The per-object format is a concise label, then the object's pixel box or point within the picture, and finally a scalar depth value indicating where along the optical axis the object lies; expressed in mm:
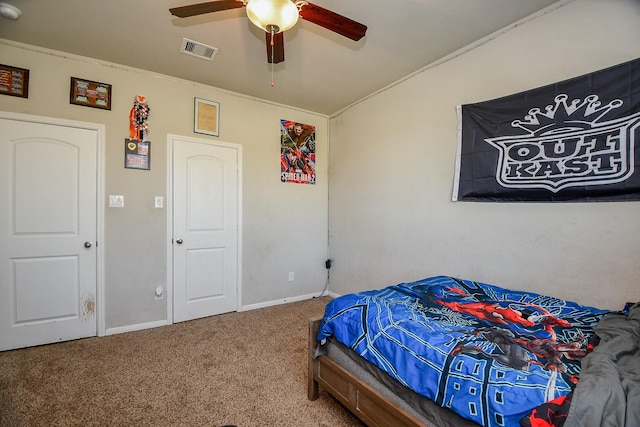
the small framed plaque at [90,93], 2686
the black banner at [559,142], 1684
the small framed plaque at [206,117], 3242
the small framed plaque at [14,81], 2453
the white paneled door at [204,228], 3188
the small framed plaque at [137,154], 2916
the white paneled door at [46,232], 2504
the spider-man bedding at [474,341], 1019
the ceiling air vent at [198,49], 2498
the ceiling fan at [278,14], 1524
